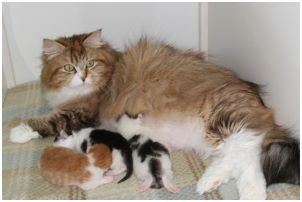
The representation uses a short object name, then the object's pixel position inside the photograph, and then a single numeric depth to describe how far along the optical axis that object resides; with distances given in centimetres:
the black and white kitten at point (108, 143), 169
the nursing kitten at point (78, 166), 160
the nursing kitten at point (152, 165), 161
